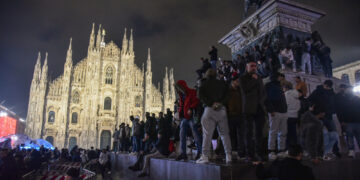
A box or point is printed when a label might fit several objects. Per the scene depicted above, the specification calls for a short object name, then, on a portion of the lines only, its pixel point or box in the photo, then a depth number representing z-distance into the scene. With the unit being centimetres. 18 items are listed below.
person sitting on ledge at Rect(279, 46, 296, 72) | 797
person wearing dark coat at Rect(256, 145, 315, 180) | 268
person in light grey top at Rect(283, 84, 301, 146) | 475
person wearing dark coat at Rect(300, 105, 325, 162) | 452
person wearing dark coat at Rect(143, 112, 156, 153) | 766
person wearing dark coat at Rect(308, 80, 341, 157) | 481
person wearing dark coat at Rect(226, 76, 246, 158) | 418
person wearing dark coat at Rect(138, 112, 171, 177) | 605
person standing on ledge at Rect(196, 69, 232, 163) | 383
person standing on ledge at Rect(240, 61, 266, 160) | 397
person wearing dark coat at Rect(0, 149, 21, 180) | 644
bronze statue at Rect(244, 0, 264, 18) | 1031
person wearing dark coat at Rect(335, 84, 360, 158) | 493
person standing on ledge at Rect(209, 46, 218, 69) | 789
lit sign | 3749
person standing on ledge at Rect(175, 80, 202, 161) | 464
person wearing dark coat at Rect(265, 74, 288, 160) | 425
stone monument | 872
